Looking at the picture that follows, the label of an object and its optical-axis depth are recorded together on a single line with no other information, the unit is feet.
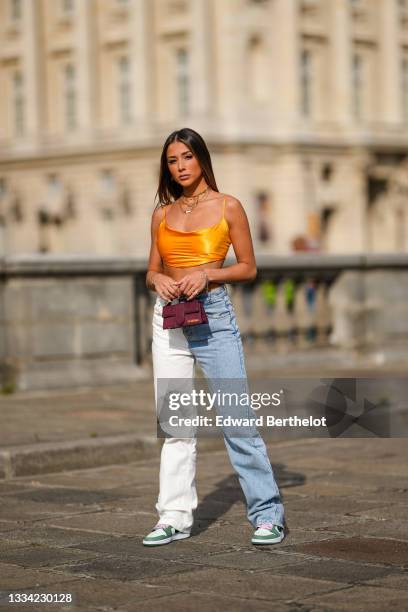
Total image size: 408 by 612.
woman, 24.14
